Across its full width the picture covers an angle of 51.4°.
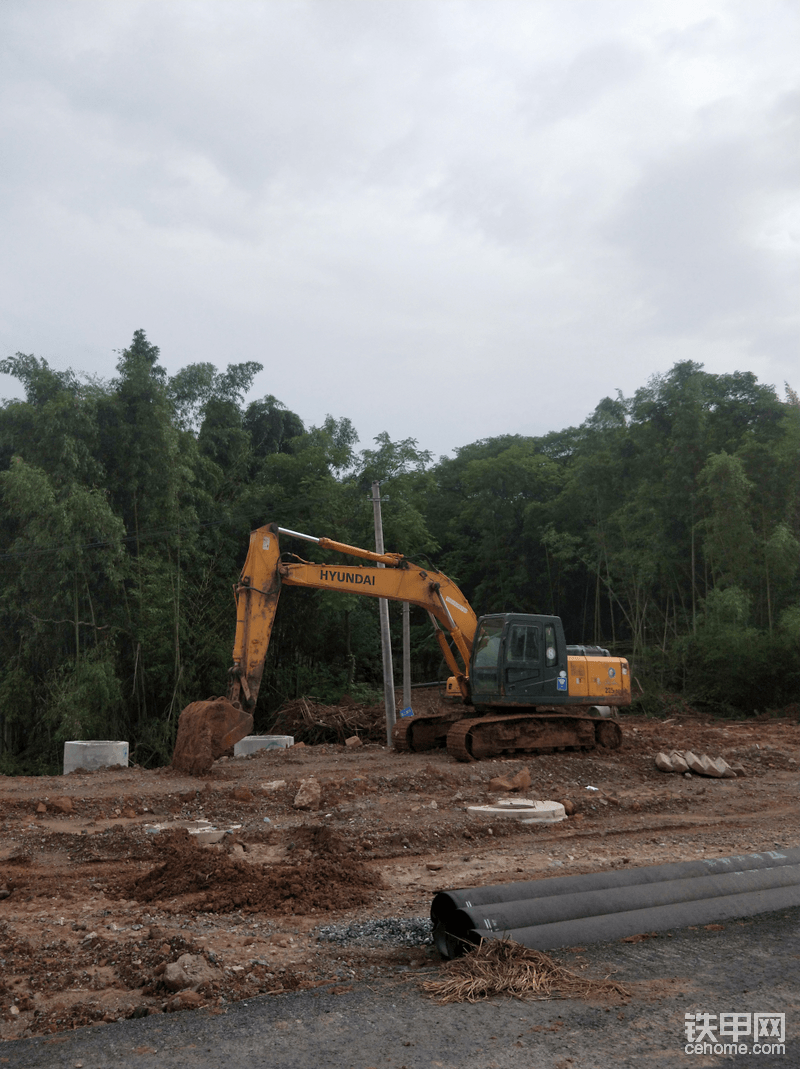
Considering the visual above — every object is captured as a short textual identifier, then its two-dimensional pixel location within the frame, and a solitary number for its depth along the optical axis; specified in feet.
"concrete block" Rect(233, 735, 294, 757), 53.52
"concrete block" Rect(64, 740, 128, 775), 46.06
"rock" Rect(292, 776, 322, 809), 29.89
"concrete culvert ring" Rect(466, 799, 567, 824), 27.81
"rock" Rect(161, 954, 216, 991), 13.01
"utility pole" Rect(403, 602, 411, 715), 60.51
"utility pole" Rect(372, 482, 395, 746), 52.26
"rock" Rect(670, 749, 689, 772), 39.27
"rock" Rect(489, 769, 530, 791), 32.65
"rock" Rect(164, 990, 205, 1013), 12.48
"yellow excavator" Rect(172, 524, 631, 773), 36.63
